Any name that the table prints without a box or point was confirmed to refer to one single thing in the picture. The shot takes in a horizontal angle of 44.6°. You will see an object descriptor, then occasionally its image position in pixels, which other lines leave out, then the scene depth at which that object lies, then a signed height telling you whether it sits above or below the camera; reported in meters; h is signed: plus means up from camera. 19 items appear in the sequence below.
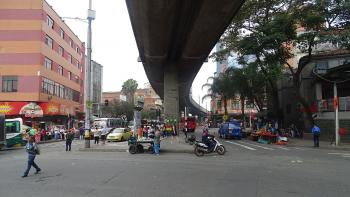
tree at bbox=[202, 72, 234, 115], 60.70 +4.73
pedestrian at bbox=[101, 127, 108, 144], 36.91 -1.49
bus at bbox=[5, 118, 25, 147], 34.66 -1.09
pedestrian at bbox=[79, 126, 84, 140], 46.91 -1.59
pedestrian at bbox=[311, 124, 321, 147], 32.09 -1.21
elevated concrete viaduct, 17.84 +4.59
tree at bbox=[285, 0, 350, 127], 35.66 +8.43
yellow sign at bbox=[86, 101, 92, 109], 30.72 +1.05
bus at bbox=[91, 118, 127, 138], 51.59 -0.57
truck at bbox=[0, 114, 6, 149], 30.86 -0.96
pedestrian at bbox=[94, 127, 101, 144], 35.91 -1.48
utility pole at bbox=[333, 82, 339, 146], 32.84 -0.70
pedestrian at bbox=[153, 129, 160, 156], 24.69 -1.41
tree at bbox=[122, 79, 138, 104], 125.25 +9.23
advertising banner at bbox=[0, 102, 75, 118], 54.12 +1.33
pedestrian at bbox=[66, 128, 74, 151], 28.77 -1.51
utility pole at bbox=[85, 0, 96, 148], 30.25 +3.37
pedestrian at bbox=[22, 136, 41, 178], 15.43 -1.16
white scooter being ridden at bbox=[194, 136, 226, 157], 23.52 -1.70
